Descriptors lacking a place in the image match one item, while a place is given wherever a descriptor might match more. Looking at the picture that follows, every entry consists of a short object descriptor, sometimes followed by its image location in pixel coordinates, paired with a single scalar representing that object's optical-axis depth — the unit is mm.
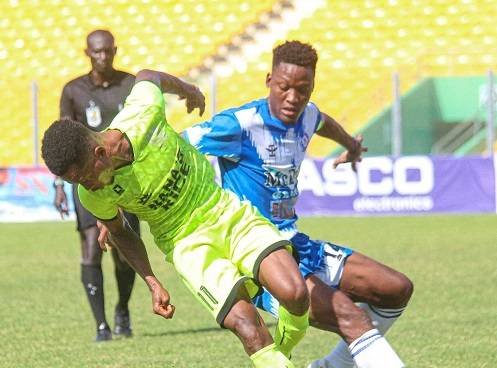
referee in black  18328
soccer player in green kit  10750
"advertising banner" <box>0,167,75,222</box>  44312
